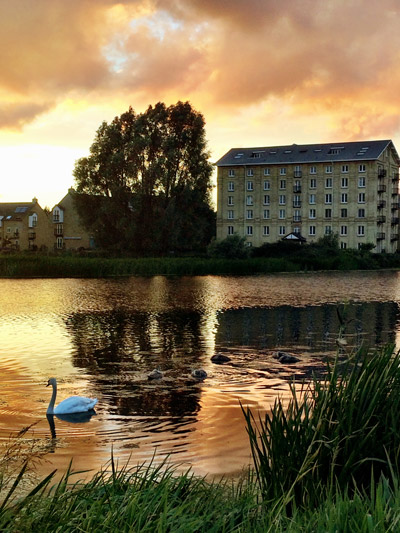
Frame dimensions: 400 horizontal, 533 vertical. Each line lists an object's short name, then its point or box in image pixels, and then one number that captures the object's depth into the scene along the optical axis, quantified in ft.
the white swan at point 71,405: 35.14
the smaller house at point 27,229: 364.17
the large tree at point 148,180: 240.53
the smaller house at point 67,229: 361.10
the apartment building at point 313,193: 316.40
